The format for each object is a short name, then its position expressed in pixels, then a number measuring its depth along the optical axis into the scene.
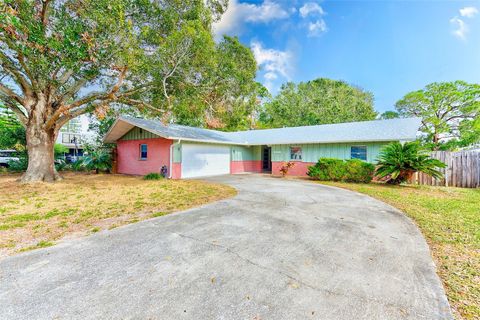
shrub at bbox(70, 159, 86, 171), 15.71
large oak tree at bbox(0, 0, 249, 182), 6.58
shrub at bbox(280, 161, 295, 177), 14.01
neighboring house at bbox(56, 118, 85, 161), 27.58
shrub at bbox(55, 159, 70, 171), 16.47
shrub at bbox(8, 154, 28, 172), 14.69
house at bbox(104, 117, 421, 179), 12.67
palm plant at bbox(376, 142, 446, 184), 9.72
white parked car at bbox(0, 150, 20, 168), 15.78
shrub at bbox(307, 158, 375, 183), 11.46
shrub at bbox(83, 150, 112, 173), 14.79
